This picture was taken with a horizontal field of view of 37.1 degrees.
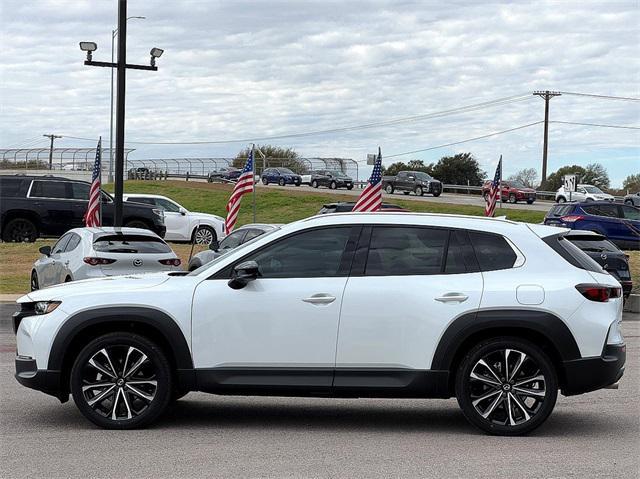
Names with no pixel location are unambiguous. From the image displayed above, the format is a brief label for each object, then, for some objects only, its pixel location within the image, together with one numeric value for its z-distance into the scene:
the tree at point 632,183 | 106.68
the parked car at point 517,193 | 57.75
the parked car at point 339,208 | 32.25
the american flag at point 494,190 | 30.95
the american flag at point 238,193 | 26.47
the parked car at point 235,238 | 20.86
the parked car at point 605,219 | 29.53
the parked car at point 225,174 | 76.00
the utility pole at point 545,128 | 74.50
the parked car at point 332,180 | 67.38
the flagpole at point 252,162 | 27.50
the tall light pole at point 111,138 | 55.38
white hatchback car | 14.94
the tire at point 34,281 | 18.08
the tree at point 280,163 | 77.50
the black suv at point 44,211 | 27.62
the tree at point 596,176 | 109.69
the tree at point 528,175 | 112.96
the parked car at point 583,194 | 54.79
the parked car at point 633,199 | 52.85
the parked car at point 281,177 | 70.06
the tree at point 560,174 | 101.43
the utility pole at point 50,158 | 71.43
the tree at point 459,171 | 99.81
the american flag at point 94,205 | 24.67
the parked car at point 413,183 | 60.25
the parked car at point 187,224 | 31.22
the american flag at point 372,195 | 25.11
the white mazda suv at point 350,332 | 7.07
